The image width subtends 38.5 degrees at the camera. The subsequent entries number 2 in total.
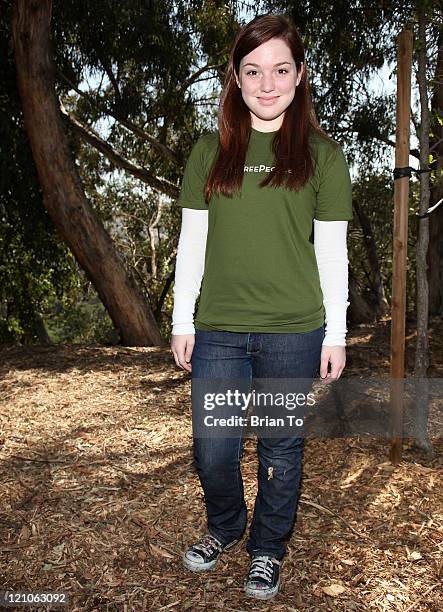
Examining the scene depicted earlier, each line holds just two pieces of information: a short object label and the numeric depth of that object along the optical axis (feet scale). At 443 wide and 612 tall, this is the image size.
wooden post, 9.89
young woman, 6.58
